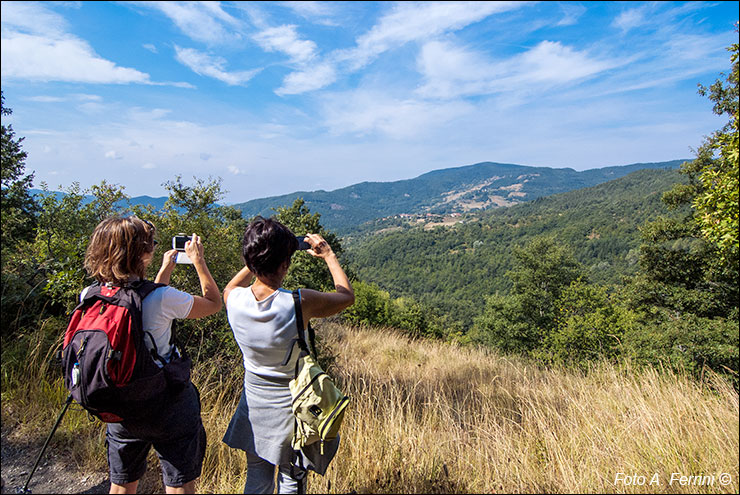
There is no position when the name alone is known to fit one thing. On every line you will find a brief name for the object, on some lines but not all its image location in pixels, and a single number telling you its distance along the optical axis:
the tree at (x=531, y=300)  19.58
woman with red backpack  1.64
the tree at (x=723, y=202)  3.96
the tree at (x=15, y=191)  10.92
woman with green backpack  1.61
